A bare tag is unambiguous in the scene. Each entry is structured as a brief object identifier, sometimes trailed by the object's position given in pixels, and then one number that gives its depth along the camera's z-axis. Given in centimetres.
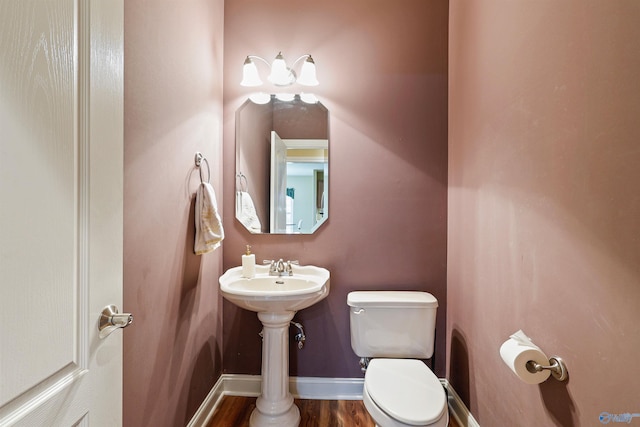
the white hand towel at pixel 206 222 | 146
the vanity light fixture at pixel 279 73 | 177
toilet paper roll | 93
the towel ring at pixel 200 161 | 153
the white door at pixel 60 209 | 47
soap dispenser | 171
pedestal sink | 152
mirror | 189
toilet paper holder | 90
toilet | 144
